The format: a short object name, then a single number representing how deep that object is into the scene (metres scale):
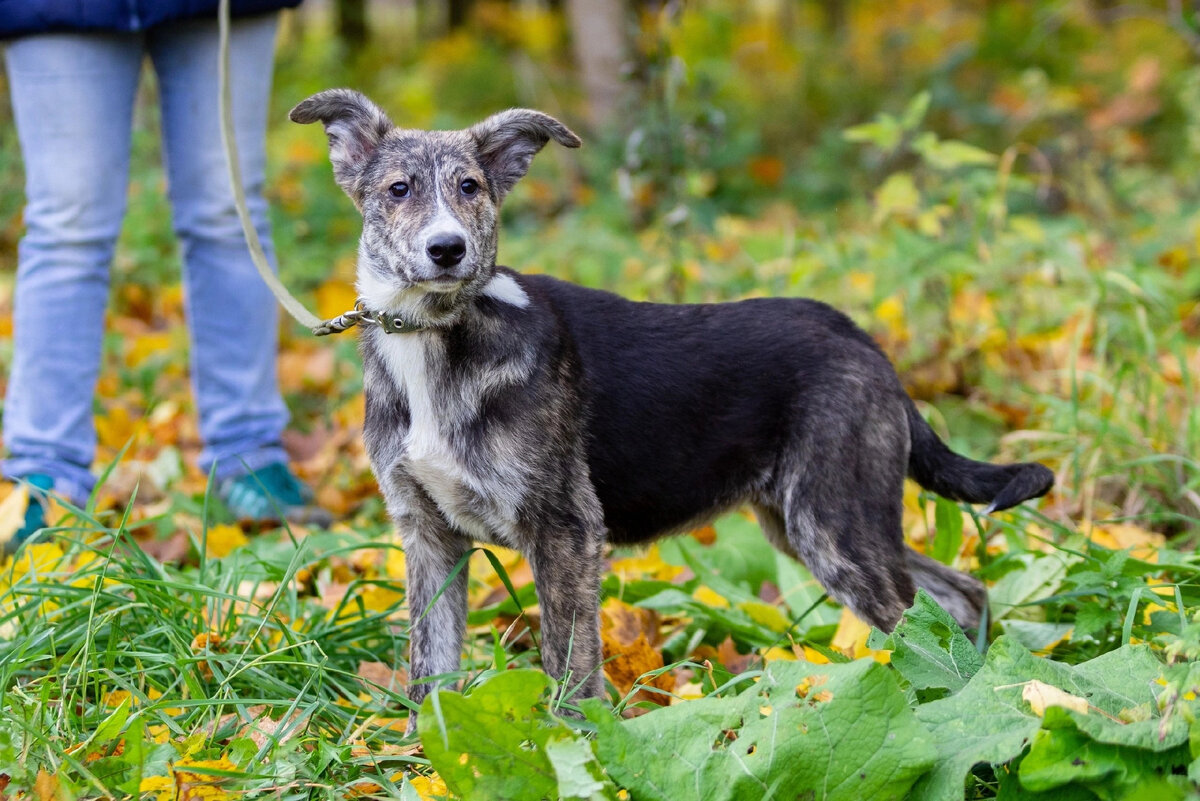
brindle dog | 2.95
